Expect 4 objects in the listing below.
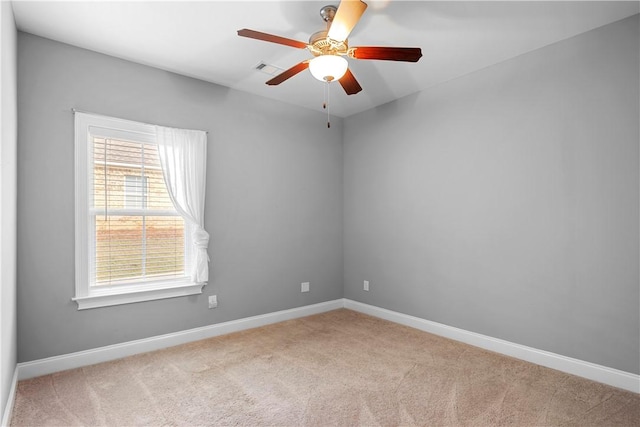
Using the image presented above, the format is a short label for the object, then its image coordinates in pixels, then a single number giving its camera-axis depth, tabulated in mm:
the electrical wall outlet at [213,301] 3739
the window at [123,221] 3027
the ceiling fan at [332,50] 2191
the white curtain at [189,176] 3436
